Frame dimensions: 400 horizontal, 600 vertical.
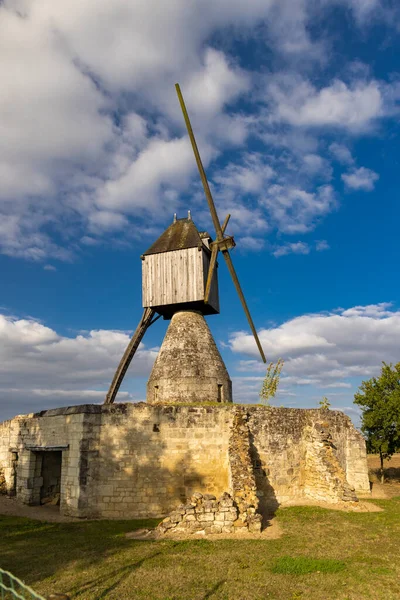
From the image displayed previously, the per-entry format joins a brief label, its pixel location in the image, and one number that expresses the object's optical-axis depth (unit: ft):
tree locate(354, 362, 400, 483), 71.67
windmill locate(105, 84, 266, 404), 58.39
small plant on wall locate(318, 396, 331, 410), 67.33
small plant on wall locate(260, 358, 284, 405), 63.73
